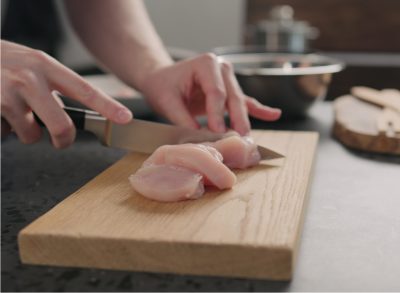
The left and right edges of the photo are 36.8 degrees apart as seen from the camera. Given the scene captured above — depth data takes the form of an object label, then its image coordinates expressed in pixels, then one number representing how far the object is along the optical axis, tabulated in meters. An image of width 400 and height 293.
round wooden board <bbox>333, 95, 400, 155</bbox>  1.41
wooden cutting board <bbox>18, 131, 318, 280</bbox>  0.79
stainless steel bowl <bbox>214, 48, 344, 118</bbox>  1.66
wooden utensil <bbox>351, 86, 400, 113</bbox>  1.70
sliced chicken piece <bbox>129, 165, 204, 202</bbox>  0.97
